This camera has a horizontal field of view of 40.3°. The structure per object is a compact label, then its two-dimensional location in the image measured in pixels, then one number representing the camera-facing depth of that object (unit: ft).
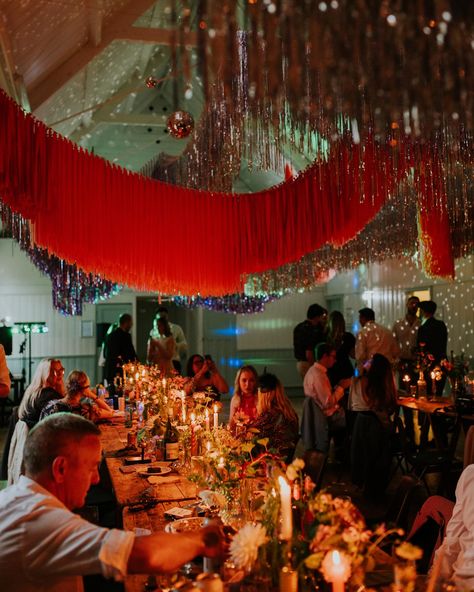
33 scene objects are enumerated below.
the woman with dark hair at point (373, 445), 15.80
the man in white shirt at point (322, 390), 19.16
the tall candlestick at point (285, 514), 6.01
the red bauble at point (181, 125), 16.46
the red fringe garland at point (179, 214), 10.41
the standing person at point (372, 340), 27.40
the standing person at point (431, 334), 26.30
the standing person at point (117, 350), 30.86
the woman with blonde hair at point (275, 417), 15.68
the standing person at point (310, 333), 27.68
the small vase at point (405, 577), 4.87
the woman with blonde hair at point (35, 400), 15.39
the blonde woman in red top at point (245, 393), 18.01
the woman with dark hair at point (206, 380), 23.79
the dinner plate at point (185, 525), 8.52
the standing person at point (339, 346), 25.70
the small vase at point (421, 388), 24.25
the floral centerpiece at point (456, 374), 22.97
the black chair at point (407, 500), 10.14
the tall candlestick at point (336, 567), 5.15
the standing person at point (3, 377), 17.53
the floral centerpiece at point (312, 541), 5.19
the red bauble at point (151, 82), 17.35
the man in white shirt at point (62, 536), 5.44
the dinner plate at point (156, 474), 12.45
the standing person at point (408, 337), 29.02
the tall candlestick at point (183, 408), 14.36
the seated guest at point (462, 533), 7.63
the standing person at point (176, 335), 31.99
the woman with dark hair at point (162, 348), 31.55
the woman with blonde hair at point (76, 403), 16.58
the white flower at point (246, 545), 5.44
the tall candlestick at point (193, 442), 12.51
